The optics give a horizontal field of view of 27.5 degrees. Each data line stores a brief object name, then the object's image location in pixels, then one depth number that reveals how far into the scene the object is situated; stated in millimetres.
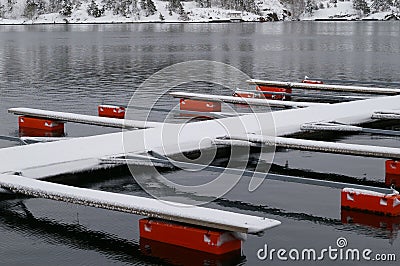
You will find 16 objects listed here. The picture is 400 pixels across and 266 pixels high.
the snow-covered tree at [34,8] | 192000
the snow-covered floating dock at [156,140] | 17781
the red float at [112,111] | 28125
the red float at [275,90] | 34444
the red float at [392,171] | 17830
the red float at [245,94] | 32125
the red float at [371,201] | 15000
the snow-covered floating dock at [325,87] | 32344
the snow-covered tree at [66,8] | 192100
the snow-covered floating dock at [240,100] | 28070
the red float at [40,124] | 24938
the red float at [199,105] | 29453
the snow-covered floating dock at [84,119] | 22641
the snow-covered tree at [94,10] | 194250
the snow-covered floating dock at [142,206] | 12570
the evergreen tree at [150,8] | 198038
